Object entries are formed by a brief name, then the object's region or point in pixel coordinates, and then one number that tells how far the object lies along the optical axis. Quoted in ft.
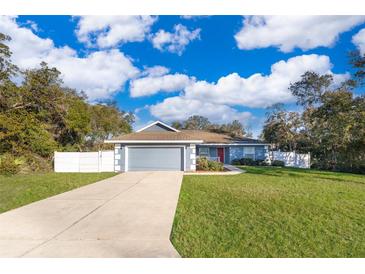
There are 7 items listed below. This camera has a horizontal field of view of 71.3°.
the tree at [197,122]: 188.85
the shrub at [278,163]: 79.77
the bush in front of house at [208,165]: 59.26
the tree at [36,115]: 58.03
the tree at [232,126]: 179.58
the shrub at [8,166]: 48.47
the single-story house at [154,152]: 57.98
